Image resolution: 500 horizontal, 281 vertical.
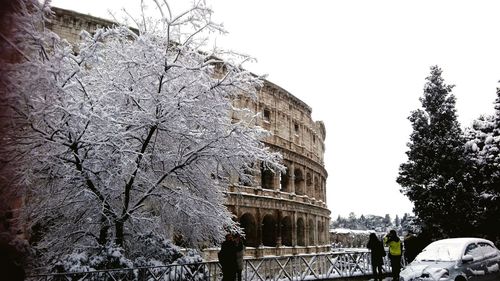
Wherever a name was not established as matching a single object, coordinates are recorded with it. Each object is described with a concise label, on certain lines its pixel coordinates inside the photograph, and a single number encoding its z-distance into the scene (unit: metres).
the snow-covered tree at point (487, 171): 20.45
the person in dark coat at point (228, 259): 9.19
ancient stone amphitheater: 25.31
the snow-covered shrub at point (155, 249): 10.04
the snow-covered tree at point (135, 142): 9.02
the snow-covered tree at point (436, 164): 21.42
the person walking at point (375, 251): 11.94
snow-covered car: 8.62
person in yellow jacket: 11.51
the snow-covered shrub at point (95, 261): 8.60
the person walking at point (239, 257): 9.48
